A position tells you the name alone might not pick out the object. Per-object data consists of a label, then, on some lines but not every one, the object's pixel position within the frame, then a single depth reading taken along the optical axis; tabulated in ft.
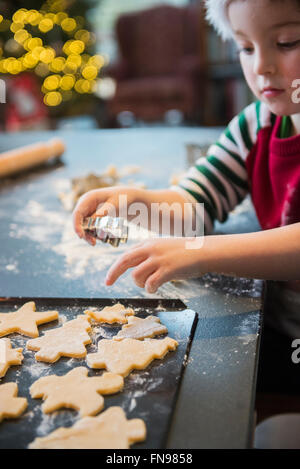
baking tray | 1.47
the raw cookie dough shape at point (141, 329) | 2.00
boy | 2.06
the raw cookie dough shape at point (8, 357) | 1.78
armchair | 15.21
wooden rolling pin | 5.30
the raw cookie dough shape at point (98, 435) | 1.40
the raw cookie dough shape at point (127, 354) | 1.78
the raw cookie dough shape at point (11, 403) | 1.54
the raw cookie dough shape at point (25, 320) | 2.06
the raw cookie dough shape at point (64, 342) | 1.87
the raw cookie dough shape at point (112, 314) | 2.14
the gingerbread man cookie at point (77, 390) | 1.57
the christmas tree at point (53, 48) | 13.94
